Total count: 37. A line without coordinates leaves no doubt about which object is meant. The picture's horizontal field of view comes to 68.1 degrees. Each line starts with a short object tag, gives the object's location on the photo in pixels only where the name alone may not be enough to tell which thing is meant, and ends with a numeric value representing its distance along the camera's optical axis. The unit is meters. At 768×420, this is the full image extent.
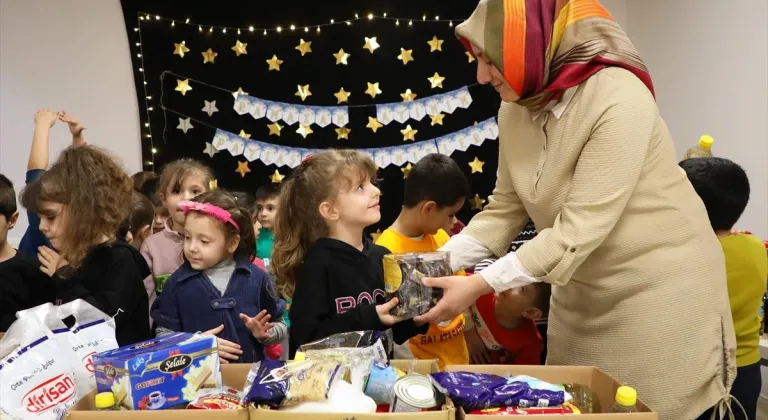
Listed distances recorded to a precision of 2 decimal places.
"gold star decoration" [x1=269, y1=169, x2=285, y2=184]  4.48
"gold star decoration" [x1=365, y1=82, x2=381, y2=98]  4.50
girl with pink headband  2.02
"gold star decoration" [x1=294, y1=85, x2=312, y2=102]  4.47
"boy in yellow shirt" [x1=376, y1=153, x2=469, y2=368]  2.17
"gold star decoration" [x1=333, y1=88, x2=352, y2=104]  4.49
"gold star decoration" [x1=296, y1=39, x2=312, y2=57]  4.43
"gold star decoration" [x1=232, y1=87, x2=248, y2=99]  4.42
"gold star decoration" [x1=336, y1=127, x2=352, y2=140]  4.49
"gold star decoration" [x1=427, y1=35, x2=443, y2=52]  4.52
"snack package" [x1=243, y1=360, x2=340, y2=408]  0.99
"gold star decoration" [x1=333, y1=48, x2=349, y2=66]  4.48
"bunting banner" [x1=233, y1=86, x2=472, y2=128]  4.43
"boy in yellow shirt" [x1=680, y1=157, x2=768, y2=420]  1.83
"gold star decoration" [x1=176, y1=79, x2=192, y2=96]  4.37
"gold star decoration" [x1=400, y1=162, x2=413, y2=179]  4.54
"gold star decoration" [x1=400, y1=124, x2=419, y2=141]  4.53
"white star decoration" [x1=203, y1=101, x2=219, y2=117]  4.42
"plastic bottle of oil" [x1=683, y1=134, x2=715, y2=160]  2.60
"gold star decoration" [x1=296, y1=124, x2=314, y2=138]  4.46
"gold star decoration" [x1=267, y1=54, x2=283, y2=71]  4.42
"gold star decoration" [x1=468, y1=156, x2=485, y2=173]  4.59
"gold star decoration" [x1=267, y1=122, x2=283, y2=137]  4.45
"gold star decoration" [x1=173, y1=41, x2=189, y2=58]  4.34
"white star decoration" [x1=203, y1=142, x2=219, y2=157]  4.42
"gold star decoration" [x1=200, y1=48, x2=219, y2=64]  4.38
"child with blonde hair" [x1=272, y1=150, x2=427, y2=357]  1.54
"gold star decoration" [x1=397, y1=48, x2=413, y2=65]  4.50
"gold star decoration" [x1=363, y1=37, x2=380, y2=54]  4.48
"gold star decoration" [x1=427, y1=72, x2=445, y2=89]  4.54
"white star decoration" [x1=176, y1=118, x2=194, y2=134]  4.39
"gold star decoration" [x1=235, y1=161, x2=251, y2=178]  4.45
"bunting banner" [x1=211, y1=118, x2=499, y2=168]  4.43
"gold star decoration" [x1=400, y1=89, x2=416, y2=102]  4.53
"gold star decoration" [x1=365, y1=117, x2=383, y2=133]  4.50
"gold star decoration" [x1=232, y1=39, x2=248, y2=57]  4.39
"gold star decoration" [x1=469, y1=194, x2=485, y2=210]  4.64
